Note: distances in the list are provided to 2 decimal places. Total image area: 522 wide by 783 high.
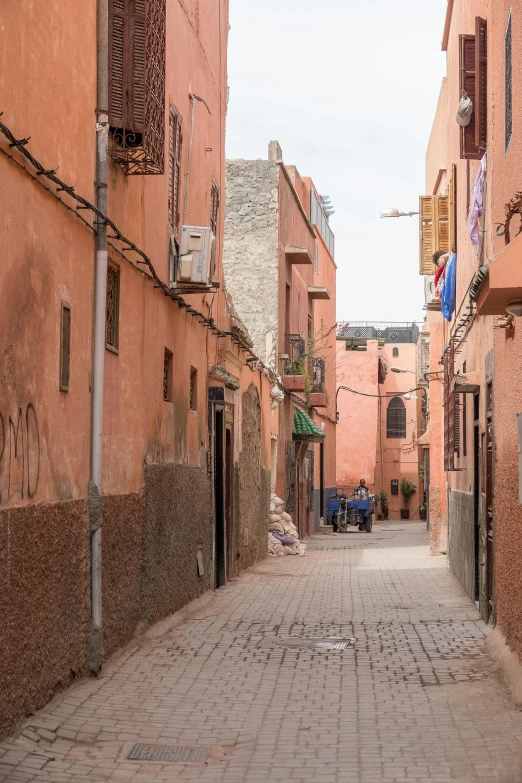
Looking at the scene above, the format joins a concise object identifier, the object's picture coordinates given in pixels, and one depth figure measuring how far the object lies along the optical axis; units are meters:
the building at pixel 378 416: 55.84
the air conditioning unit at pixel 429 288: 26.14
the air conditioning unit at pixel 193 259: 12.64
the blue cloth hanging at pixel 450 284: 17.95
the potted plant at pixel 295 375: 28.14
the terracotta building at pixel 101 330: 7.04
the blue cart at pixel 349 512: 38.34
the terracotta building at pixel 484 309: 9.07
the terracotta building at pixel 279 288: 27.22
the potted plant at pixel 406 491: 57.88
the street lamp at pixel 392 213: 26.58
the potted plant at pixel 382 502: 56.74
